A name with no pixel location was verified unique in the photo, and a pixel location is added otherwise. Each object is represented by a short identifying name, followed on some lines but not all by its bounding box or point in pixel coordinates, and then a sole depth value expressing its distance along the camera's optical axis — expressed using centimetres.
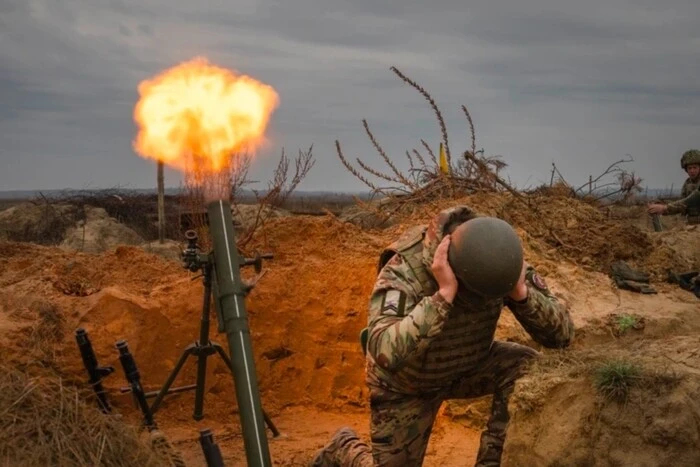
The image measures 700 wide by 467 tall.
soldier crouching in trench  442
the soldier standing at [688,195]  1171
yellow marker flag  940
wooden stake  1898
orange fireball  514
